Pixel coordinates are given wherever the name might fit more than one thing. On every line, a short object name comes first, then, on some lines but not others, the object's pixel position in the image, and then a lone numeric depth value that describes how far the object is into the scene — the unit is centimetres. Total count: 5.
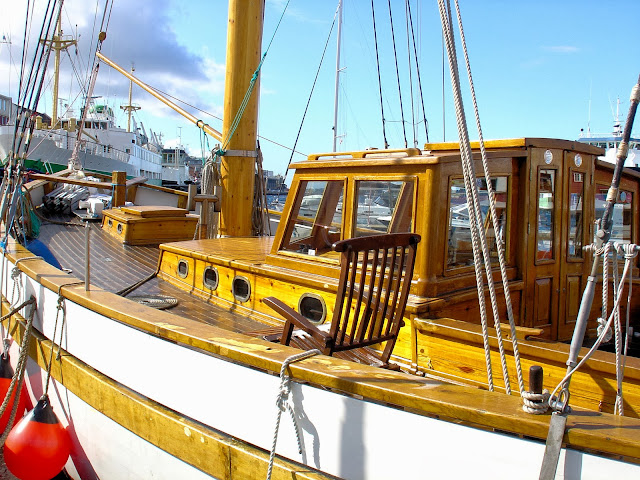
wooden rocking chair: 278
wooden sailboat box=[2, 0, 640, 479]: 211
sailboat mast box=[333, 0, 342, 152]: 1969
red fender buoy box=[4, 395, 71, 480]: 391
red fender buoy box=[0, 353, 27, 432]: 488
